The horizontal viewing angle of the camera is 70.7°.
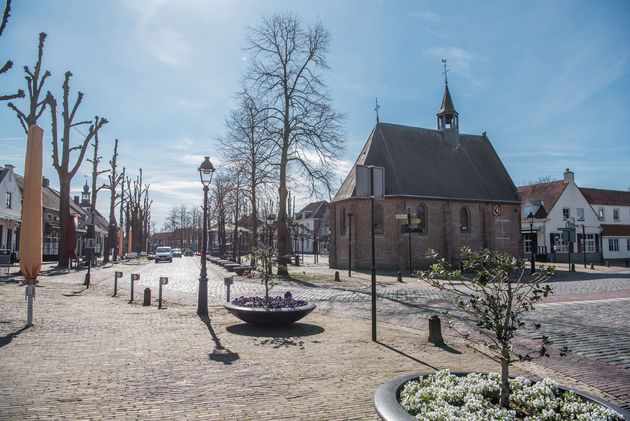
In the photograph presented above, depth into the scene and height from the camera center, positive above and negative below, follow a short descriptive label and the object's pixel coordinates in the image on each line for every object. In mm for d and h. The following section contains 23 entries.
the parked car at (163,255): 45125 -1375
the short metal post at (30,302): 9500 -1304
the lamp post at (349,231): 28566 +764
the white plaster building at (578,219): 44094 +2458
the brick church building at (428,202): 31406 +3073
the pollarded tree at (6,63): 12656 +5371
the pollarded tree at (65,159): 25719 +4946
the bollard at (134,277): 14044 -1127
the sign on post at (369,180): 8828 +1255
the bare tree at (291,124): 24766 +6600
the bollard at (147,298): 13304 -1695
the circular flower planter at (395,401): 3492 -1380
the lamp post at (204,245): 11758 -94
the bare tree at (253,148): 24859 +5569
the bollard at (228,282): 12617 -1145
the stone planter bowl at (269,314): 9422 -1554
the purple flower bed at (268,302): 10070 -1409
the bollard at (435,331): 8375 -1693
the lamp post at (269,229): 30412 +905
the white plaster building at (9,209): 33188 +2486
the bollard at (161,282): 12806 -1197
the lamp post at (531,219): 23786 +1311
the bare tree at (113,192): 40281 +4556
